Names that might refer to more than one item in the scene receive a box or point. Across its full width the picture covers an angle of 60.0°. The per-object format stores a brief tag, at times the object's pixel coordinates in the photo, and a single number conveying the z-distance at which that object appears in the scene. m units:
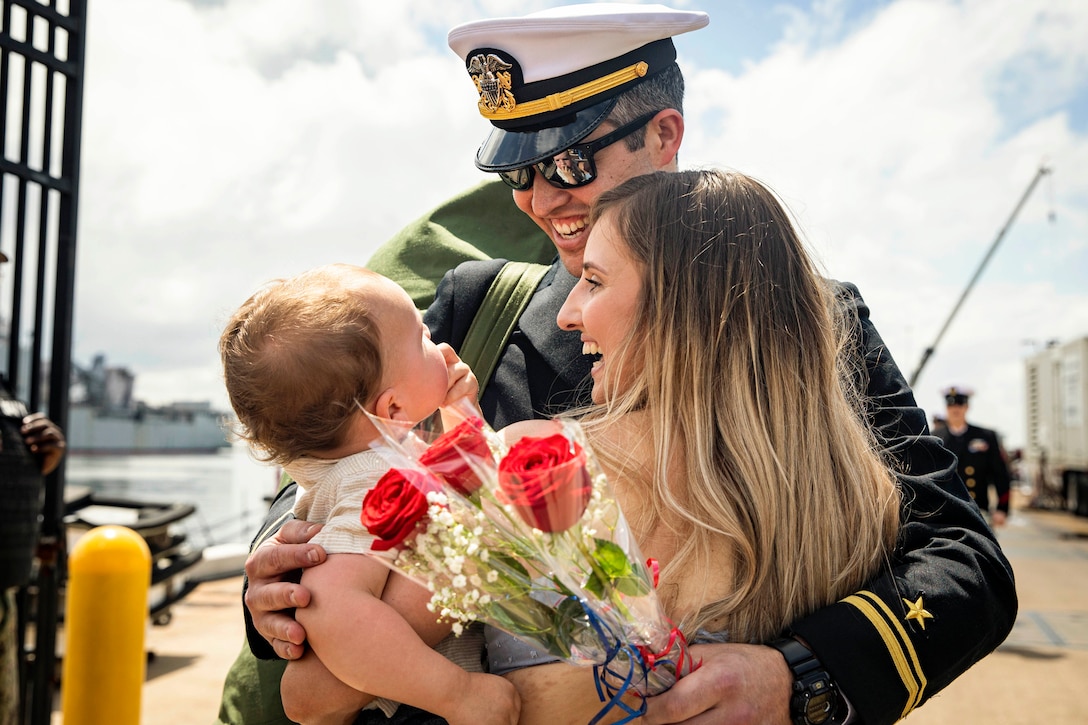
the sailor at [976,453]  9.90
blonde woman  1.44
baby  1.38
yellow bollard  3.99
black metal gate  3.97
